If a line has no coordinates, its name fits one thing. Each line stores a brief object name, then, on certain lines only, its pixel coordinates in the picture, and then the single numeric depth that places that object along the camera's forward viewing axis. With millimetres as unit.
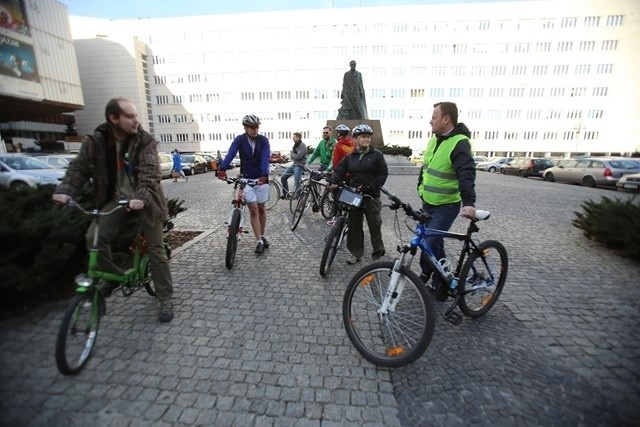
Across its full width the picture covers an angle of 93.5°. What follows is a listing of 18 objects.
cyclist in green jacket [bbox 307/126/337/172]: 8103
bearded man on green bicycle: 2650
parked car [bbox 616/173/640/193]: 13125
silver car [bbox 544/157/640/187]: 15266
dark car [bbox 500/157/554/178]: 20953
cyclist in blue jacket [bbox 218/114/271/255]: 4789
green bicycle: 2287
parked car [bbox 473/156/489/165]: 32234
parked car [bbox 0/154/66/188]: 10474
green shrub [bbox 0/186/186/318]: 2910
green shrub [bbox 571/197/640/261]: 4754
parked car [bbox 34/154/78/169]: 11953
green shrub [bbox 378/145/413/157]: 21578
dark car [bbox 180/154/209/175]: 22250
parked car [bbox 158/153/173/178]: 19091
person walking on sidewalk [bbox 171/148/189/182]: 16547
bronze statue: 15820
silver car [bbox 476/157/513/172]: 27481
